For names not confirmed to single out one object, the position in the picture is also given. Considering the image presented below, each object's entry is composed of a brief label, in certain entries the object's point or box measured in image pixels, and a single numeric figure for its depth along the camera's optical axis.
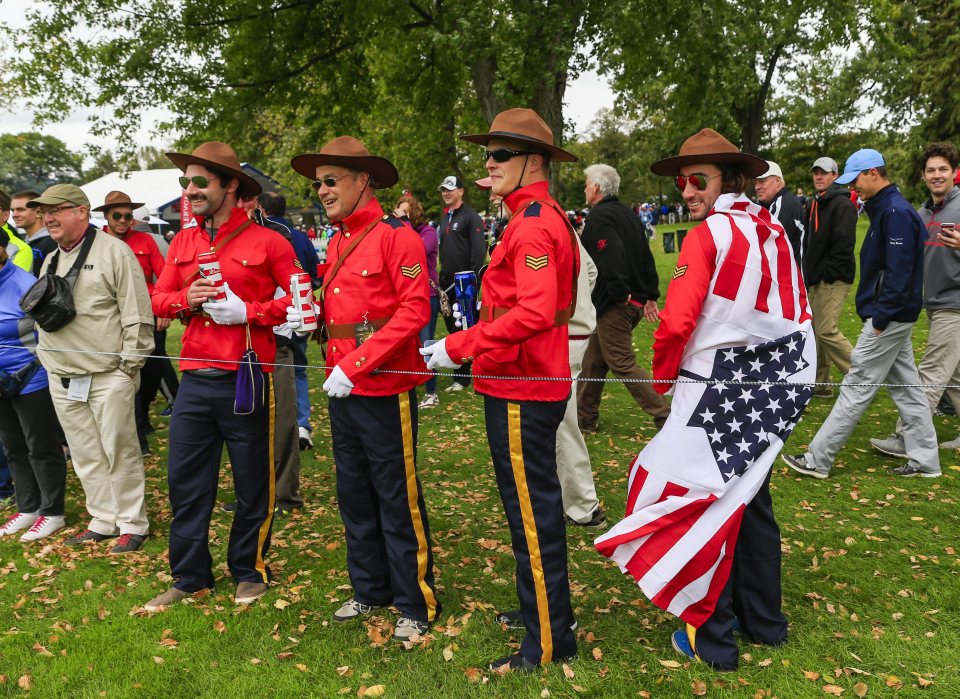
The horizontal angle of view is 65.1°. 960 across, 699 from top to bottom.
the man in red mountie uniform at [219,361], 4.23
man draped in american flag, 3.24
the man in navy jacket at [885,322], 5.54
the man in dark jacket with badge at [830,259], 7.98
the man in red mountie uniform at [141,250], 7.11
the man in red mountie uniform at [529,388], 3.38
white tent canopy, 32.25
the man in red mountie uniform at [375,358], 3.77
